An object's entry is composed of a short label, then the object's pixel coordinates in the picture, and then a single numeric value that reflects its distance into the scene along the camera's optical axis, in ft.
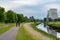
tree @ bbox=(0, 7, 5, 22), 128.30
